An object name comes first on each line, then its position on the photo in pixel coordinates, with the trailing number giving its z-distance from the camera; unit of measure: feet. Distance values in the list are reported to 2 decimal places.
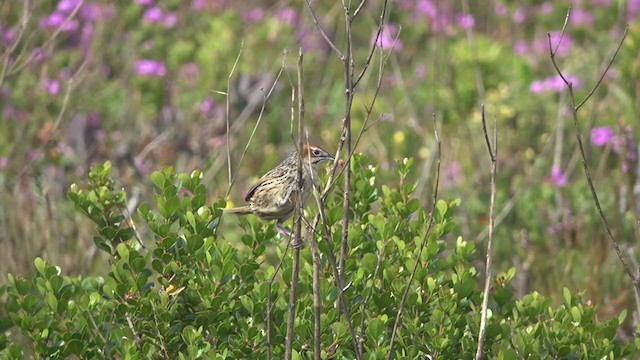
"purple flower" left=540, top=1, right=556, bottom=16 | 59.62
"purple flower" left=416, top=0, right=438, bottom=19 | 57.16
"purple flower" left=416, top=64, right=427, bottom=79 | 55.93
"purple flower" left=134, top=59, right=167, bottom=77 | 48.57
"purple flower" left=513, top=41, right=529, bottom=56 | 56.27
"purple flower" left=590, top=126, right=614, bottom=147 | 40.81
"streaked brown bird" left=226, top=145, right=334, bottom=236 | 27.02
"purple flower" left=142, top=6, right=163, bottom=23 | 50.01
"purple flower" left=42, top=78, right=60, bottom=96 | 45.19
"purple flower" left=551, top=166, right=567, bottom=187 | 39.99
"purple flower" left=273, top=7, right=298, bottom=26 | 55.16
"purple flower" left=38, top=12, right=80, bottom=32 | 45.50
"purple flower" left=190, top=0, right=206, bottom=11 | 59.16
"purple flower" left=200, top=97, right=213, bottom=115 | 49.21
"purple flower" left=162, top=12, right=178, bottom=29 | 51.65
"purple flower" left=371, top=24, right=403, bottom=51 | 54.65
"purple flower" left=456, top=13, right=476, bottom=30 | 54.64
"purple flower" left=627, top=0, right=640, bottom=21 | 60.80
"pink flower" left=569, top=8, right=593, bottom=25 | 57.57
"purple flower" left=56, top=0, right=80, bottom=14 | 45.53
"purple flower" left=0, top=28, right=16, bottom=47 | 43.08
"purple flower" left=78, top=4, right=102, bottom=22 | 49.32
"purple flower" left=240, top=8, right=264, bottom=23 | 55.88
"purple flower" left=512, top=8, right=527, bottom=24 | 60.18
